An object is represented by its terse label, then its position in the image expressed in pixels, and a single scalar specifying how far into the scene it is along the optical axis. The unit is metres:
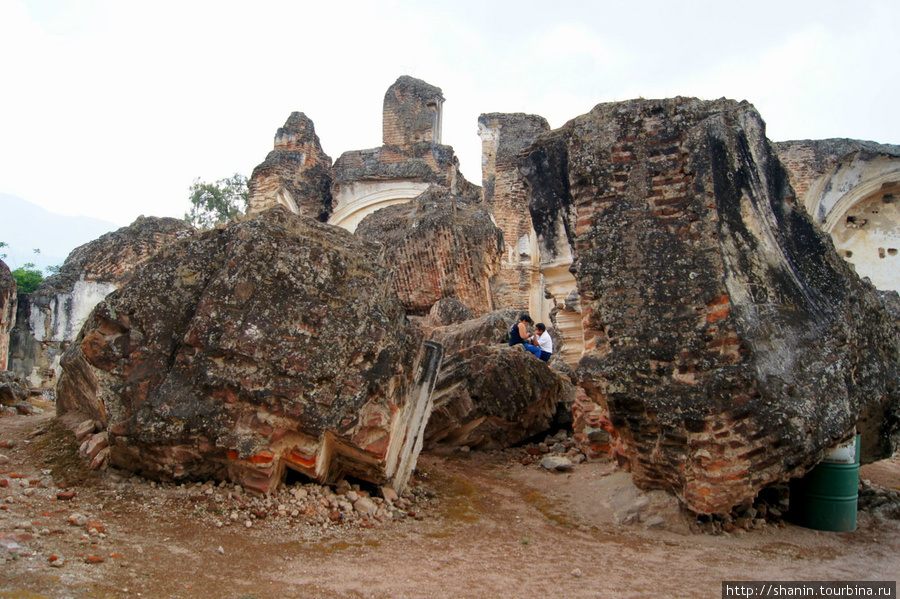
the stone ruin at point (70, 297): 12.46
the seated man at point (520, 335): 8.53
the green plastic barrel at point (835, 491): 4.85
